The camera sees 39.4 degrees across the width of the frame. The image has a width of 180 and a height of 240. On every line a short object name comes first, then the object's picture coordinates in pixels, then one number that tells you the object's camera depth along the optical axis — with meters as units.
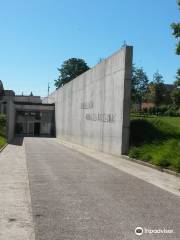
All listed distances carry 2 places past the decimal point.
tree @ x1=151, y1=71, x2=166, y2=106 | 49.71
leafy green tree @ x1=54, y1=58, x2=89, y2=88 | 65.99
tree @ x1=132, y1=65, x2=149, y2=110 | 52.05
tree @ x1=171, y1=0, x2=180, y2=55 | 13.74
